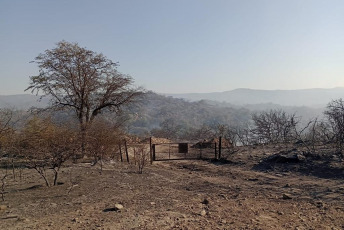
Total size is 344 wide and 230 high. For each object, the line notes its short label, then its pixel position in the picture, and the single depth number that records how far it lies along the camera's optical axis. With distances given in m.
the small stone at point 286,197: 7.79
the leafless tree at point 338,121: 13.30
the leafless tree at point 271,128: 24.84
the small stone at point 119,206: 6.79
